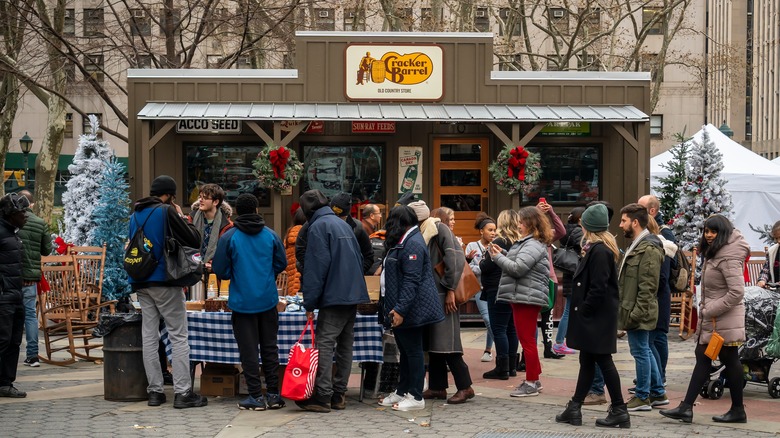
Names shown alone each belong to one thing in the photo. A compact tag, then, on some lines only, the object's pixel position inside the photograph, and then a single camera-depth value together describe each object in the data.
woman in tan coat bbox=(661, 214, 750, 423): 8.77
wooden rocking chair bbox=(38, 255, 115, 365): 12.04
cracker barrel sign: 18.66
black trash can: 9.53
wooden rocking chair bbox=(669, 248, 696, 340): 14.76
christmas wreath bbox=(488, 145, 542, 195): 18.44
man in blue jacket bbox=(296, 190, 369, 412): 8.92
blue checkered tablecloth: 9.52
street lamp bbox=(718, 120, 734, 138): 27.65
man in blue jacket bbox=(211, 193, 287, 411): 9.00
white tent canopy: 23.25
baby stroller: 10.06
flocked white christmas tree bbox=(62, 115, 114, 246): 16.80
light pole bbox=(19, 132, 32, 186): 37.42
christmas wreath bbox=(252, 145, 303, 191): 18.03
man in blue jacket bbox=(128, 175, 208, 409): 9.19
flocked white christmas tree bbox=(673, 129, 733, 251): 17.05
